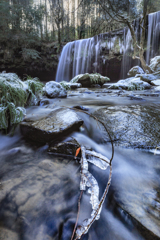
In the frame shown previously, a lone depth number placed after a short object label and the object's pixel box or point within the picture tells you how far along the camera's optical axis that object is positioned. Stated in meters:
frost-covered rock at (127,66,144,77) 11.12
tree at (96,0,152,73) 14.46
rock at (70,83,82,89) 8.12
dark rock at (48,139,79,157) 1.64
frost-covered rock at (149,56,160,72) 9.42
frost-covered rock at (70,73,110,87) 9.06
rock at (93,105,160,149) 1.74
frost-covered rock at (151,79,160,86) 7.82
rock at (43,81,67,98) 4.85
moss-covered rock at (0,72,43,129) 2.13
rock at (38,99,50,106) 3.69
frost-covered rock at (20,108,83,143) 1.84
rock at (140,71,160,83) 8.42
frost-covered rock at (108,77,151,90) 7.61
